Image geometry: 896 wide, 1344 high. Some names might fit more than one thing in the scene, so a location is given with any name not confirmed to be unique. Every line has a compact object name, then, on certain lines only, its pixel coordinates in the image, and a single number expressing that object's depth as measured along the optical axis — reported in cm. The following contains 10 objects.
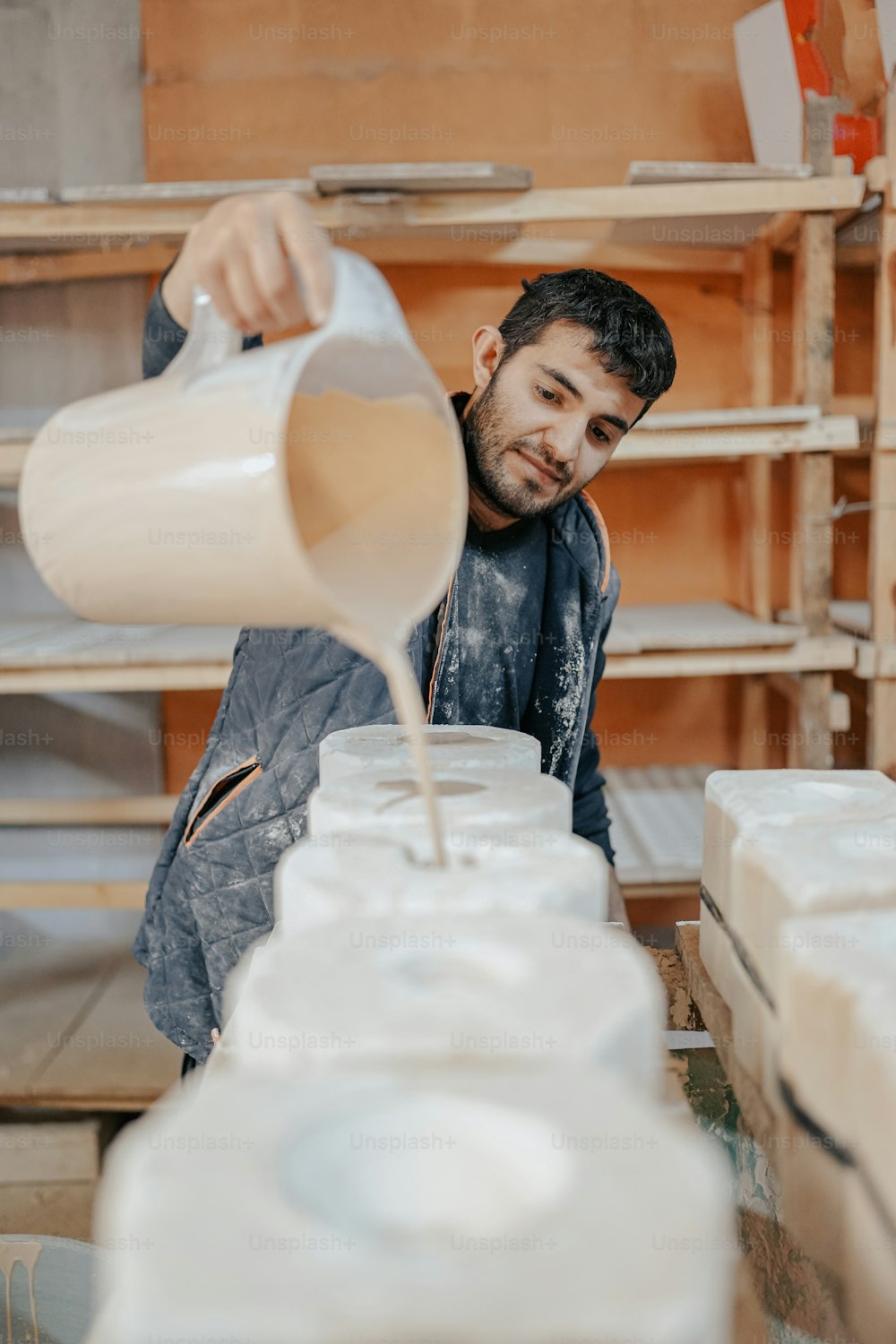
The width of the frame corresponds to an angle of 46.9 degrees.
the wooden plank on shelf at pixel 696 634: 187
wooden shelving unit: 175
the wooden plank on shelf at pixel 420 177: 164
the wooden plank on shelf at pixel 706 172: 169
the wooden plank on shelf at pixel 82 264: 219
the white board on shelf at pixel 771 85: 187
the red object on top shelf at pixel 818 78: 184
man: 122
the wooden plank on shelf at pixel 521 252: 201
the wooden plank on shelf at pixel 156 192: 168
